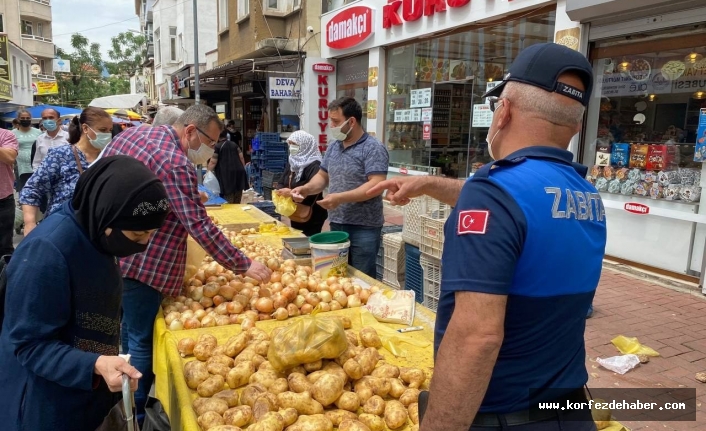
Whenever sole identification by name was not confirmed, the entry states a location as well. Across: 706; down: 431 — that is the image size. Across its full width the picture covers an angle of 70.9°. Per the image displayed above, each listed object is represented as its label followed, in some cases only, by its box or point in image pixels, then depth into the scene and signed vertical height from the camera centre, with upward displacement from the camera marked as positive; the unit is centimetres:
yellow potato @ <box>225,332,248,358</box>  261 -113
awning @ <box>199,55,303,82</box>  1395 +195
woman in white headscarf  507 -47
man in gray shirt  420 -34
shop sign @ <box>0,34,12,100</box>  2033 +243
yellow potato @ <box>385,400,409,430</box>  205 -116
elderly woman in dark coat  177 -62
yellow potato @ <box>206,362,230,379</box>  240 -115
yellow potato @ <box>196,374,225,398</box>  227 -117
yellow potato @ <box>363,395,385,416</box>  212 -115
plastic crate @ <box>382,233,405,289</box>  552 -140
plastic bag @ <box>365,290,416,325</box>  301 -106
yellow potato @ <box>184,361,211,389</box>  234 -115
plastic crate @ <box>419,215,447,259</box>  459 -93
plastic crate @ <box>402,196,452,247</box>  484 -75
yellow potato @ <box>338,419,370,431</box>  194 -113
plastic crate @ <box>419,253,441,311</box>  468 -133
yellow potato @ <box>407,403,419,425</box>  211 -118
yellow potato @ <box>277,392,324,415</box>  211 -114
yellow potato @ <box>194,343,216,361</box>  257 -114
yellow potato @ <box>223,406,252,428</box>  201 -115
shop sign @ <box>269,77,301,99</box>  1349 +120
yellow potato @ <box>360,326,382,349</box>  268 -109
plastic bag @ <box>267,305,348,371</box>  229 -97
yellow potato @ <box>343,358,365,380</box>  231 -108
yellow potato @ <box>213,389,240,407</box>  220 -117
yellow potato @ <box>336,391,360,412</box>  215 -115
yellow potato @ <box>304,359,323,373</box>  233 -108
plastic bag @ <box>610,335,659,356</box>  442 -183
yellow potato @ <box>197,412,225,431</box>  199 -116
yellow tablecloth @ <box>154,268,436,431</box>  228 -118
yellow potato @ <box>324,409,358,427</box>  206 -117
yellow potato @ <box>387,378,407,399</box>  225 -114
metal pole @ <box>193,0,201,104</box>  1725 +234
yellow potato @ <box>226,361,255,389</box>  236 -115
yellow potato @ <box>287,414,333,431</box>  196 -115
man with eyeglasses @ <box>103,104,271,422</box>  288 -66
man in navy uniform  127 -34
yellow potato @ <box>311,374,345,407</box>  214 -110
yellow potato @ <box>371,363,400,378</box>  235 -111
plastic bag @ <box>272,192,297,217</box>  471 -68
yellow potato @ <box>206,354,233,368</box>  248 -114
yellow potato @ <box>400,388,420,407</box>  219 -115
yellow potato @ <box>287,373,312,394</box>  221 -111
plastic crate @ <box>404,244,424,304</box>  513 -142
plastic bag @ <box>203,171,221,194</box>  898 -94
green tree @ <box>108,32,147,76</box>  6262 +939
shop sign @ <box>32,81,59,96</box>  3881 +300
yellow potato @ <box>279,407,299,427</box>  202 -115
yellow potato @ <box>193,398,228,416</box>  209 -116
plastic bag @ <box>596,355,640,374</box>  416 -186
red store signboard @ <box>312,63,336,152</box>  1336 +107
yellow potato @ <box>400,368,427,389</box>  231 -112
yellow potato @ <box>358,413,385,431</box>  203 -117
